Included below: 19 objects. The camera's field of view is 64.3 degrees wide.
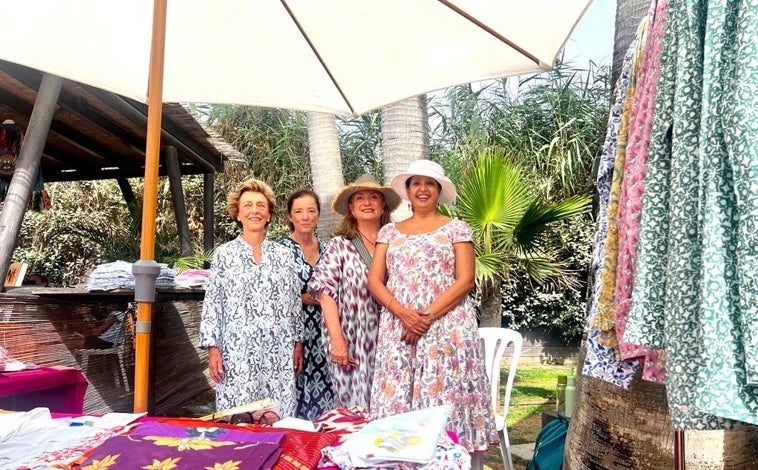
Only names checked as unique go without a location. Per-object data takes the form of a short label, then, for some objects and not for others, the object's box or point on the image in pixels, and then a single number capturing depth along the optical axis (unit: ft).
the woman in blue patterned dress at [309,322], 12.18
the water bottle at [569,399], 12.75
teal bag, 11.51
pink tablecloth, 9.68
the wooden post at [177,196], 26.61
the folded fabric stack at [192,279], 17.91
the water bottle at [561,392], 14.83
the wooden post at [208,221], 30.22
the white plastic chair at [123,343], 15.46
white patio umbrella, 8.43
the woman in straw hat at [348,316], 11.01
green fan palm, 18.10
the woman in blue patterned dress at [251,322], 10.77
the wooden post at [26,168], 15.11
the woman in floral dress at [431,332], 9.61
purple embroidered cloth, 4.96
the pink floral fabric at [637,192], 6.11
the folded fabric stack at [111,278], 14.83
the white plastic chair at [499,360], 11.87
